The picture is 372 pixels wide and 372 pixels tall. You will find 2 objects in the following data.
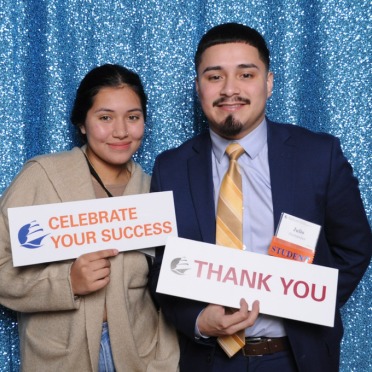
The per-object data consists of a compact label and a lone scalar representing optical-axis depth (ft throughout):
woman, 4.44
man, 4.33
